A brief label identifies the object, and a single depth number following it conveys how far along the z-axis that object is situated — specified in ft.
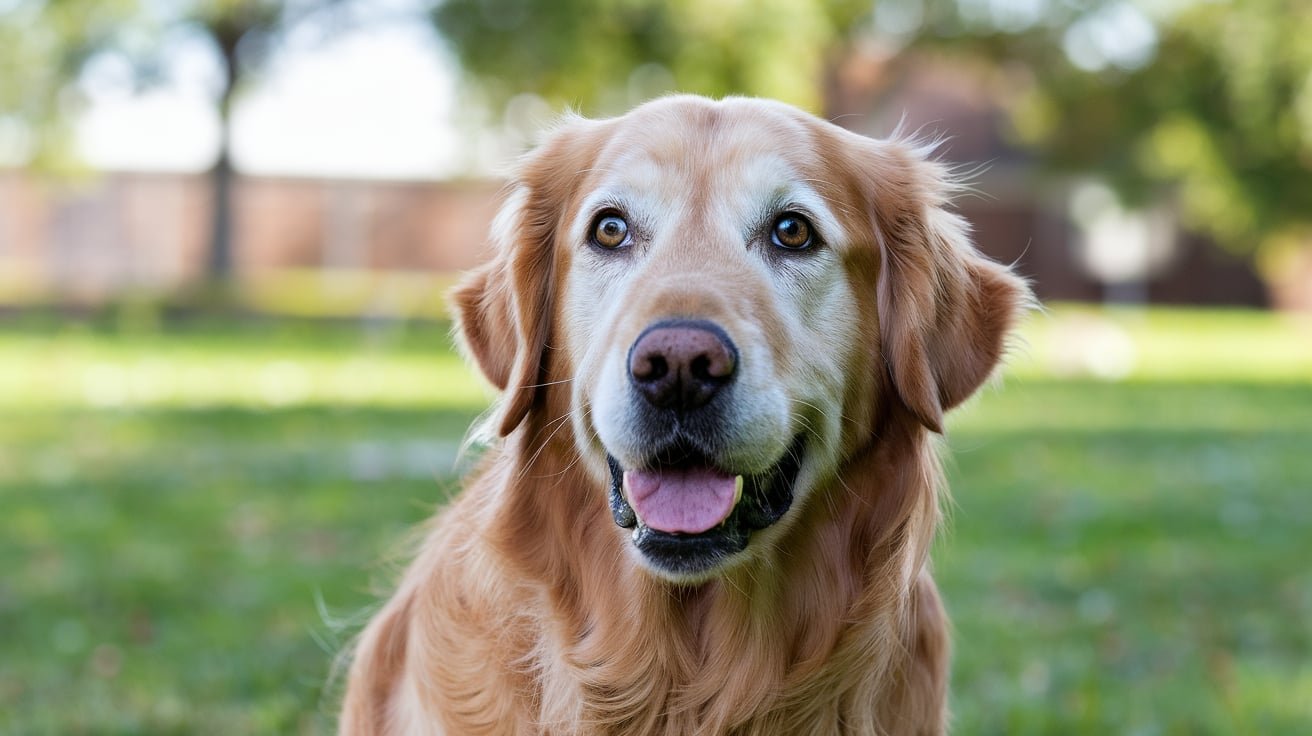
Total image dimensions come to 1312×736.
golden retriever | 9.50
